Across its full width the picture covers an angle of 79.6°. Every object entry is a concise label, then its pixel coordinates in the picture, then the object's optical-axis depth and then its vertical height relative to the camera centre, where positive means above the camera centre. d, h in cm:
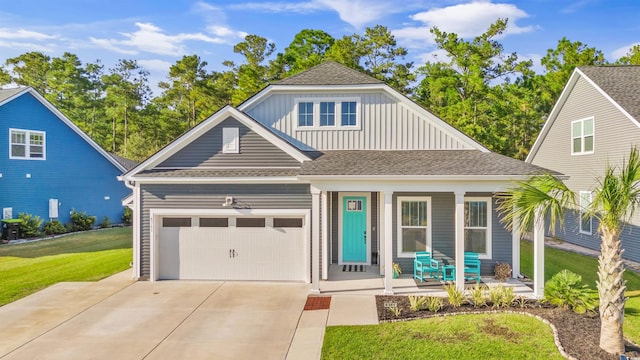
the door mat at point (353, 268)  1196 -277
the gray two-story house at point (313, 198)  989 -51
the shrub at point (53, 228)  1991 -247
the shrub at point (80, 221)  2144 -227
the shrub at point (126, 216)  2475 -230
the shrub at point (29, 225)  1855 -218
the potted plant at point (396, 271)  1138 -269
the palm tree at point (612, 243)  619 -104
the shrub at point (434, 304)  830 -272
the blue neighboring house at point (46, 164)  1894 +91
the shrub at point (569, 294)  793 -242
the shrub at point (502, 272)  1099 -262
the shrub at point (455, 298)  862 -264
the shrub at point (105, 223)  2311 -256
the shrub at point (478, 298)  852 -264
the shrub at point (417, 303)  838 -272
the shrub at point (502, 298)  858 -264
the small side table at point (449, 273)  1084 -264
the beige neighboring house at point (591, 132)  1379 +198
